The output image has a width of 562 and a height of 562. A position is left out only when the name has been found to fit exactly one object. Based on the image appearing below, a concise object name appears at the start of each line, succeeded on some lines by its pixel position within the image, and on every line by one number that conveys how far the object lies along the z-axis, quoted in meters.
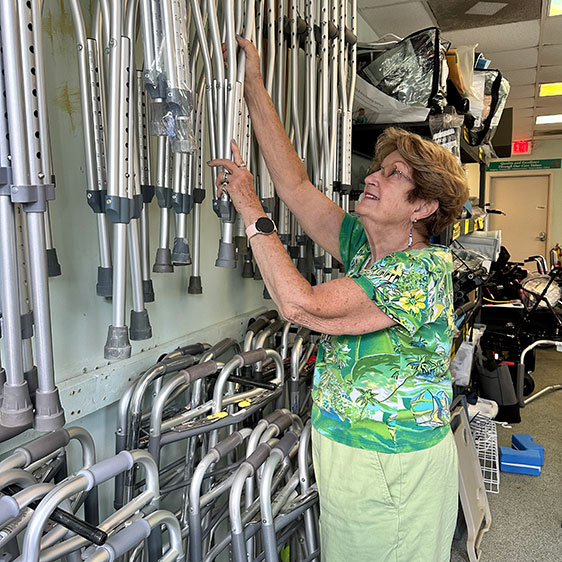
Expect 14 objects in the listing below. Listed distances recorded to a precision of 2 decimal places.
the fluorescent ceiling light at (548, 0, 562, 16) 3.14
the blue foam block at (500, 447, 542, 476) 3.00
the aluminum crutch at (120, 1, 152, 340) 1.01
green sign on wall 9.72
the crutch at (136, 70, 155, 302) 1.17
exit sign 9.56
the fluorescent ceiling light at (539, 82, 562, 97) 5.32
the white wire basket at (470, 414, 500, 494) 2.85
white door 9.95
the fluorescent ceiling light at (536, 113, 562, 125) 7.16
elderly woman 1.18
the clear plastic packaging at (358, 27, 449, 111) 2.06
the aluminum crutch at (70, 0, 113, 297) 1.03
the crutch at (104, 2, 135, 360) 0.99
